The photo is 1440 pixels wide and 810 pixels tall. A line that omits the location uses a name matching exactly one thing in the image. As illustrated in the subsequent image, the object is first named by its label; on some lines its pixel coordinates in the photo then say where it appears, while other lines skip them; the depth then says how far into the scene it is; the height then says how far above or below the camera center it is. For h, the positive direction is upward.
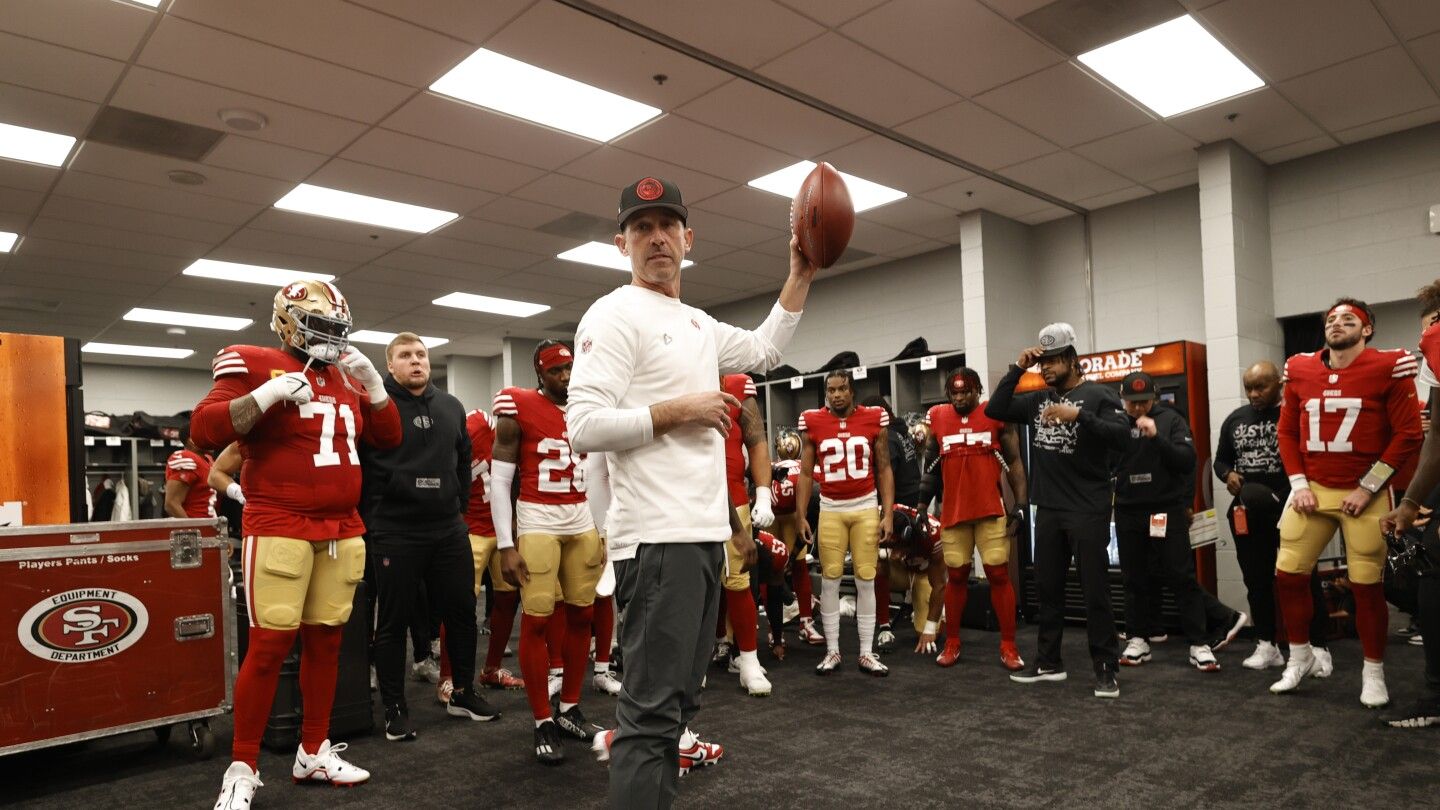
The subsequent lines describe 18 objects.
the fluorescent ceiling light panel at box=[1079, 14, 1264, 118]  4.96 +2.06
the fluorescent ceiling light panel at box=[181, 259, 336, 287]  8.71 +1.78
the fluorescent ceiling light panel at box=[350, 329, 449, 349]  12.36 +1.50
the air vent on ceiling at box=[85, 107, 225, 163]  5.42 +2.03
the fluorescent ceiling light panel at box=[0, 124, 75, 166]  5.57 +2.03
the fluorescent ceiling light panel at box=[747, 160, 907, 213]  6.84 +1.94
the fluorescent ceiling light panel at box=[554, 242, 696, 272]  8.69 +1.80
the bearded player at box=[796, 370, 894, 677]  4.86 -0.38
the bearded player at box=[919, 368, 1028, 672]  4.84 -0.44
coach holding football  1.71 -0.08
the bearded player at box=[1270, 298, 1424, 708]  3.67 -0.25
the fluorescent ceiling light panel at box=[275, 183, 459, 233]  6.93 +1.93
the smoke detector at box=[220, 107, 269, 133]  5.36 +2.03
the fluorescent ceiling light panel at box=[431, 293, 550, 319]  10.73 +1.66
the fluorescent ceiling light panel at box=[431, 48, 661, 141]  5.03 +2.07
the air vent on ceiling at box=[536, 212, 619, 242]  7.83 +1.87
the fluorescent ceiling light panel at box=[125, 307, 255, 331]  10.58 +1.61
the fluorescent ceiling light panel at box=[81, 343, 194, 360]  12.41 +1.45
